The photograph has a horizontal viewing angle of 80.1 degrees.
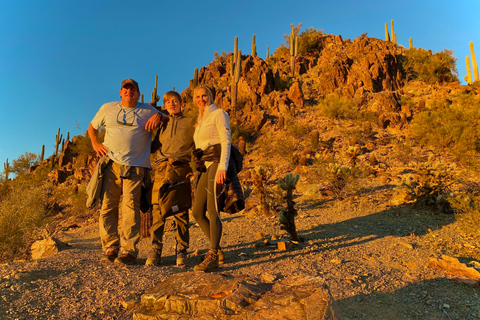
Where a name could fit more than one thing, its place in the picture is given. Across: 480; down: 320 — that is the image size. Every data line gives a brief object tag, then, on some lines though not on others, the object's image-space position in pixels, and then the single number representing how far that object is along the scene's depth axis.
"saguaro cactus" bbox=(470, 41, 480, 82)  19.64
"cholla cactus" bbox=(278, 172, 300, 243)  4.36
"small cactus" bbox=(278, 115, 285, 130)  15.42
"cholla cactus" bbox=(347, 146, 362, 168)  8.47
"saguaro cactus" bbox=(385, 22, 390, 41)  28.48
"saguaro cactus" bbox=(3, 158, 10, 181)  21.98
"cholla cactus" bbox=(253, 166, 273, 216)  6.50
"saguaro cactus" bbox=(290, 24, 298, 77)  25.19
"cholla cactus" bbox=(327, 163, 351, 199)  7.14
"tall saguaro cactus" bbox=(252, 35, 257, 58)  27.89
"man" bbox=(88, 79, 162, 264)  3.14
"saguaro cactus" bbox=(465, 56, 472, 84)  20.89
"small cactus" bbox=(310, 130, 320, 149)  12.38
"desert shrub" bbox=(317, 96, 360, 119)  15.66
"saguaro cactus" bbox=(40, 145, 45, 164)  25.70
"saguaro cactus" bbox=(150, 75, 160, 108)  25.97
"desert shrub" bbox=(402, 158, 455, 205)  6.01
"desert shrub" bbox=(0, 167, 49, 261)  4.29
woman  3.02
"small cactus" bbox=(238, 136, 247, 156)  13.38
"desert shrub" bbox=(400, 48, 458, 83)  20.38
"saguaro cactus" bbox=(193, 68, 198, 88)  28.48
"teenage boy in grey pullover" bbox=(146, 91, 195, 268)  3.28
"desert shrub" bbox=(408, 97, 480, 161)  10.23
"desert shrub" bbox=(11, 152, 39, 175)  25.72
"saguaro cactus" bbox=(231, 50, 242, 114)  19.78
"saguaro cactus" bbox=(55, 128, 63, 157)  25.50
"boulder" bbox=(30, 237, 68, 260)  4.00
